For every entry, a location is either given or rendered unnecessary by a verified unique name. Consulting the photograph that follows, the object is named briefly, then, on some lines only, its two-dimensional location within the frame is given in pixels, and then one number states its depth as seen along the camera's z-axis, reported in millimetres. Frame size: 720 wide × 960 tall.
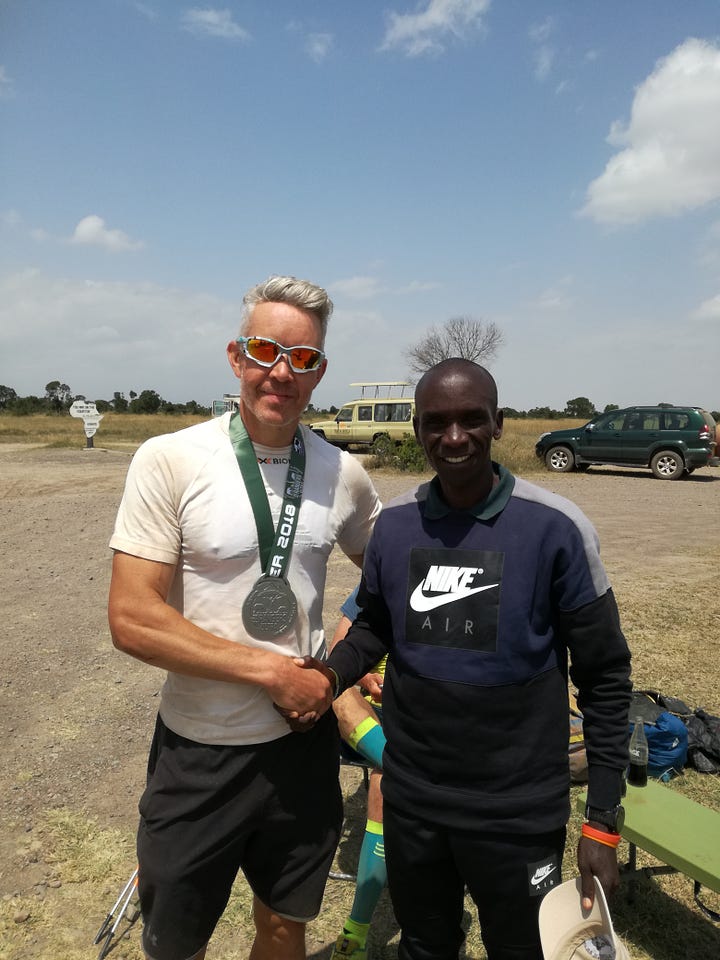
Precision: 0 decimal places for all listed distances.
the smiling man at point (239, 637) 1760
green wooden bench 2607
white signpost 23266
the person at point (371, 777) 2496
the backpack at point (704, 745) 3926
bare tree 41219
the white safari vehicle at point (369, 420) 22953
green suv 16703
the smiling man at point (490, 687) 1642
